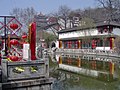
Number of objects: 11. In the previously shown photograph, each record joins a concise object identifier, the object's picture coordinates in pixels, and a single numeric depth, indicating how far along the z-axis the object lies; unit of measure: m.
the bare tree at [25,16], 48.87
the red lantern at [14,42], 9.85
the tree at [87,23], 41.16
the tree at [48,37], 53.65
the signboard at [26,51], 9.26
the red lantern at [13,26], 9.65
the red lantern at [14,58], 9.19
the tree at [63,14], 57.67
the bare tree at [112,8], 48.19
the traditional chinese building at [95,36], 37.72
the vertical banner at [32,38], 9.52
